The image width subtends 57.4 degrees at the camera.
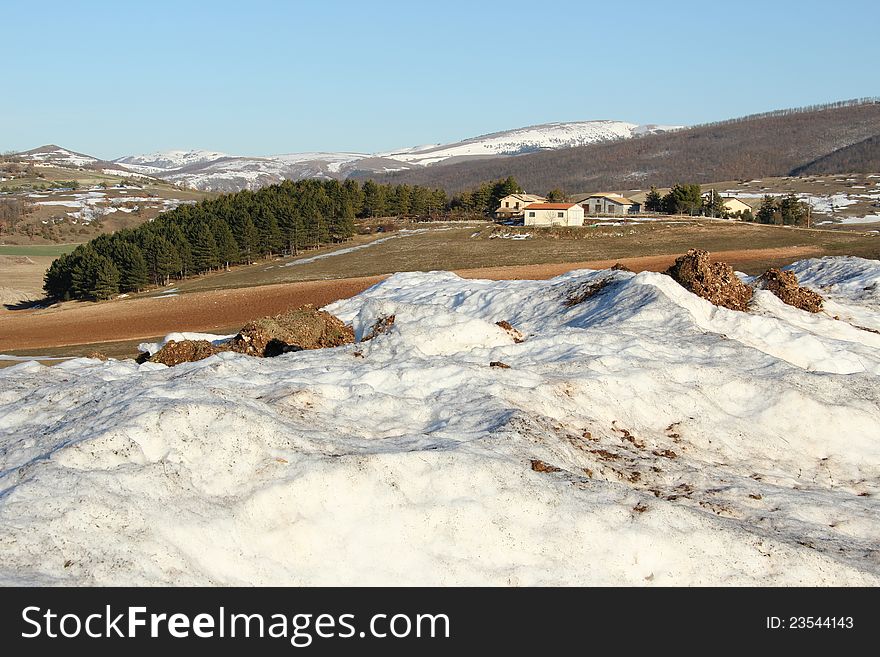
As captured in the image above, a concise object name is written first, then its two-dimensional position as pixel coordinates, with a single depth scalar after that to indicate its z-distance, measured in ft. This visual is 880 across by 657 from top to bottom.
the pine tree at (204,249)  296.71
